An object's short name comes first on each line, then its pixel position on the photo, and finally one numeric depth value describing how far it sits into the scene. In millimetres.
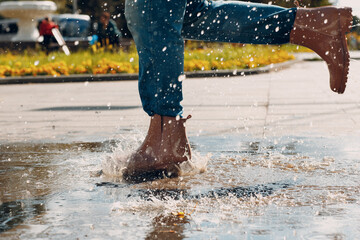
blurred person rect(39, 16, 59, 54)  20547
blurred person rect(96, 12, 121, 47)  19641
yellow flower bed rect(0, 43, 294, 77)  15539
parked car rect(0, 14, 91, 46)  29703
